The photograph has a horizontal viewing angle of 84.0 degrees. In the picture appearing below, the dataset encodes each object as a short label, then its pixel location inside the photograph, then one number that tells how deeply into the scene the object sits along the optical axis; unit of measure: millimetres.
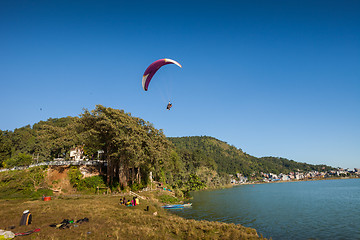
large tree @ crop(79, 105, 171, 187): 29453
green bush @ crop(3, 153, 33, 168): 52344
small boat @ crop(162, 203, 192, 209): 31333
